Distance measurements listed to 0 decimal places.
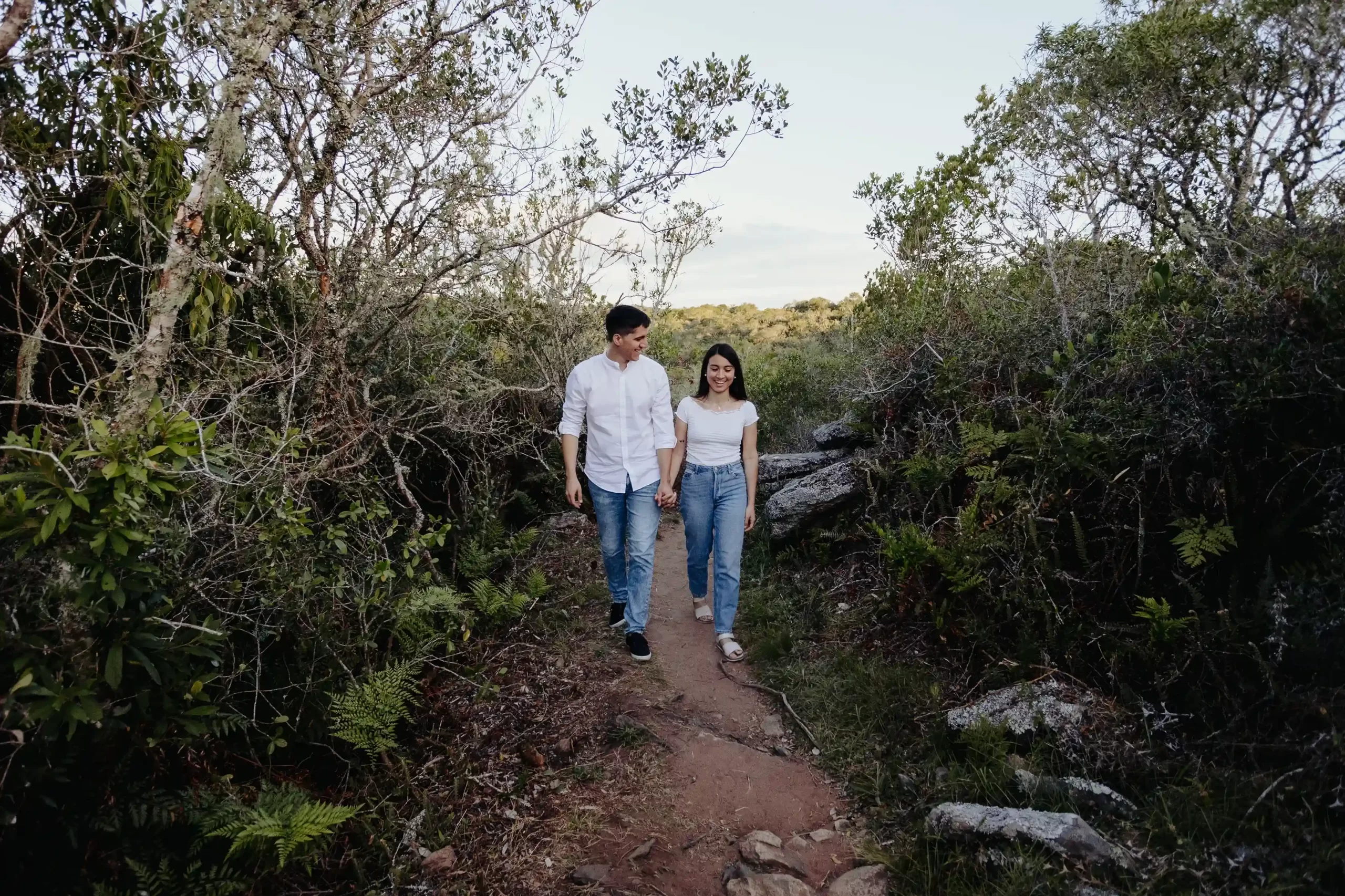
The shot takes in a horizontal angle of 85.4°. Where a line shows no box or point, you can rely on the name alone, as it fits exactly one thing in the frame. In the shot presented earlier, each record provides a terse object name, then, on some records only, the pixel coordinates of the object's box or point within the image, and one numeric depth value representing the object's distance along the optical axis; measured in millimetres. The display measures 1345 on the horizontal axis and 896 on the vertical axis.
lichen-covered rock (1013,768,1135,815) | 2992
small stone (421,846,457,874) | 3281
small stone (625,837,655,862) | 3279
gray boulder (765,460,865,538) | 6039
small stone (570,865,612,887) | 3156
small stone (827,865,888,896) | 3043
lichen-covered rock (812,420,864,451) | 7262
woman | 4906
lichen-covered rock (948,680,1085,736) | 3410
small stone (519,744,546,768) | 3965
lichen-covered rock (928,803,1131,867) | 2740
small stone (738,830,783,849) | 3342
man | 4688
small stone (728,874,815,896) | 3053
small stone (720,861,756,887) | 3145
